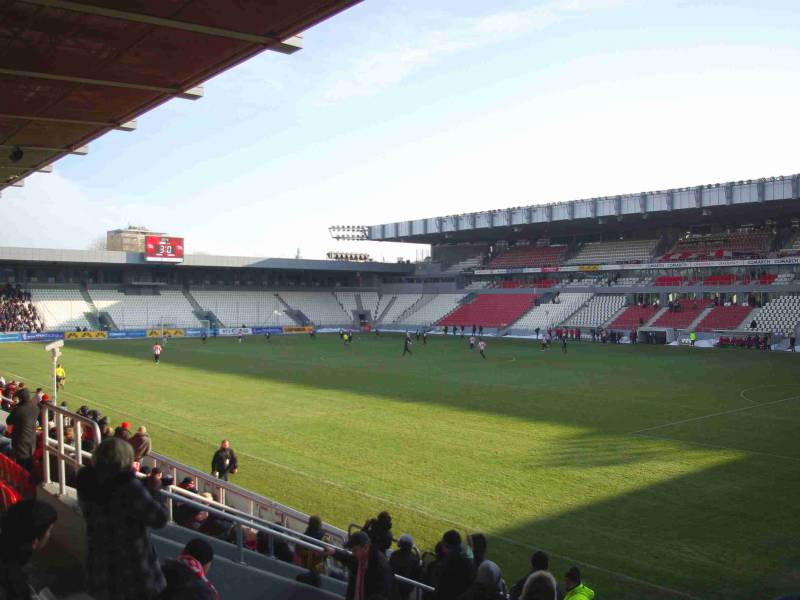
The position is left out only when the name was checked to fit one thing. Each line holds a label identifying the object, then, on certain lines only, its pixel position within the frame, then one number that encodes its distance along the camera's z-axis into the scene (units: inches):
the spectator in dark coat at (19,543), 139.3
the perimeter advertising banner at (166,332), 2461.9
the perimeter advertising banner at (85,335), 2250.2
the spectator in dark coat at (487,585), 227.3
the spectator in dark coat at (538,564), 264.6
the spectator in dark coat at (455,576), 235.3
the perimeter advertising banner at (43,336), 2158.8
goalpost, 2572.8
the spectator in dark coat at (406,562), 280.7
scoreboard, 2498.8
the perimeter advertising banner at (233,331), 2593.5
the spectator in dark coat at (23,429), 296.8
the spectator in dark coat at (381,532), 286.7
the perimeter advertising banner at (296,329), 2774.9
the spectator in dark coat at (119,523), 157.9
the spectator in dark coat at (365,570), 217.5
